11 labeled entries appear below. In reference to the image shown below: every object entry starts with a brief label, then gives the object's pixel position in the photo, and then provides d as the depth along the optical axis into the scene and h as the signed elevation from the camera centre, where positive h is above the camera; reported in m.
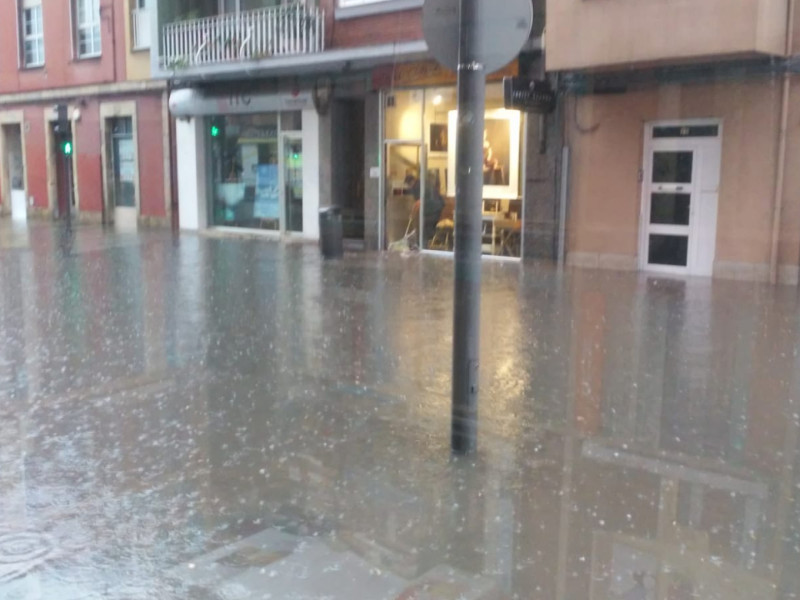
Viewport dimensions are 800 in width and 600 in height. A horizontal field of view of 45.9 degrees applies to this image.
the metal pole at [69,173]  24.06 +0.08
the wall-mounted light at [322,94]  18.03 +1.59
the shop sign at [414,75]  16.05 +1.77
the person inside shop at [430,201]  16.84 -0.41
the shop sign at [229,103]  18.78 +1.53
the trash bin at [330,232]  15.99 -0.92
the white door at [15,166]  27.88 +0.29
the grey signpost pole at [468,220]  5.40 -0.24
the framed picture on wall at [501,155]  15.52 +0.38
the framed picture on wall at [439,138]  16.58 +0.69
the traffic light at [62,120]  20.80 +1.23
